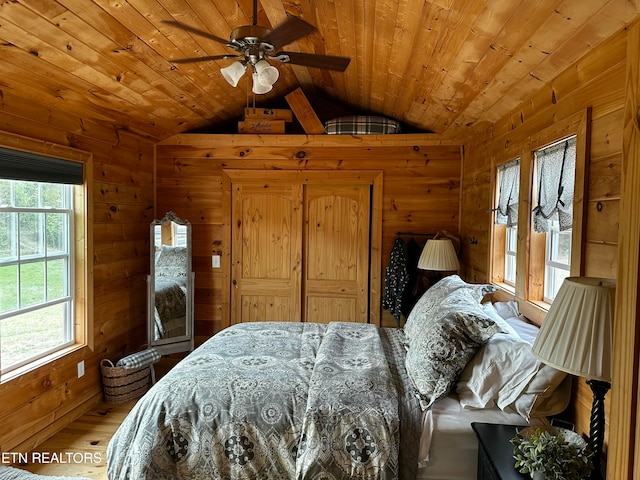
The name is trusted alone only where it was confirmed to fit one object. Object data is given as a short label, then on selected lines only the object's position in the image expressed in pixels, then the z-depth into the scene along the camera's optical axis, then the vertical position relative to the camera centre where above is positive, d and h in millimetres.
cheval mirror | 3852 -597
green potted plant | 1294 -739
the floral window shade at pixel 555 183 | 1975 +248
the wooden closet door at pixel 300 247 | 4242 -206
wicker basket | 3354 -1303
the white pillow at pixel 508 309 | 2477 -487
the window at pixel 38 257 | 2629 -234
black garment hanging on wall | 3920 -479
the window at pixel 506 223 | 2744 +52
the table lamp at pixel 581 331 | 1134 -287
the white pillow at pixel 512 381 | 1783 -680
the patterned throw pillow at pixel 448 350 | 1928 -580
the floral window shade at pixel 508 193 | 2709 +258
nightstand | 1415 -836
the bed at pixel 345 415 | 1774 -844
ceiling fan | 1785 +852
